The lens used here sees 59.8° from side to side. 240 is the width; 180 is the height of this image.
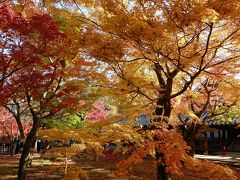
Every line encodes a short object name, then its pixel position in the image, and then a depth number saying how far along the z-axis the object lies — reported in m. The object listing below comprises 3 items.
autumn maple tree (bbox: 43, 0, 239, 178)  4.61
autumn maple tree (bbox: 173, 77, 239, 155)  9.87
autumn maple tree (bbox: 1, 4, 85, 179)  6.97
